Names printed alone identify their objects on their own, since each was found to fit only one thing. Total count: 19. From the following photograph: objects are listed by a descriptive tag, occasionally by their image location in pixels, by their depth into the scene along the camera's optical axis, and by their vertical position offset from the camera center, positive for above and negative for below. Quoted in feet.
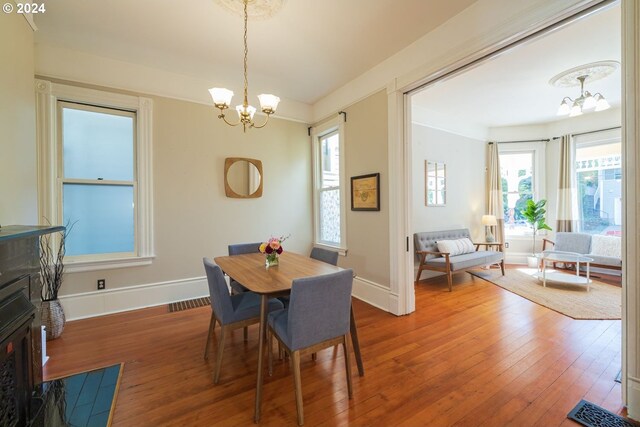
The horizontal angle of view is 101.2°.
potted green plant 17.28 -0.43
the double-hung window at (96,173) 9.02 +1.48
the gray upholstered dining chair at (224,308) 6.14 -2.41
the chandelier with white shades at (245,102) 7.02 +2.96
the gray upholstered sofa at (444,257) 13.42 -2.55
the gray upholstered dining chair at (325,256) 8.20 -1.46
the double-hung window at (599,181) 15.93 +1.76
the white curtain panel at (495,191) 18.34 +1.32
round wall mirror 12.16 +1.61
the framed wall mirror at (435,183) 15.62 +1.65
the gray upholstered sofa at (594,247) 14.46 -2.21
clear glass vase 7.55 -1.42
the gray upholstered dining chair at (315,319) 5.05 -2.22
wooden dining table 5.38 -1.59
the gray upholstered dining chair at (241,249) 9.27 -1.46
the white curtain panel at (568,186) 17.28 +1.56
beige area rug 10.11 -3.92
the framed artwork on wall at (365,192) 10.70 +0.78
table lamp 17.15 -0.80
